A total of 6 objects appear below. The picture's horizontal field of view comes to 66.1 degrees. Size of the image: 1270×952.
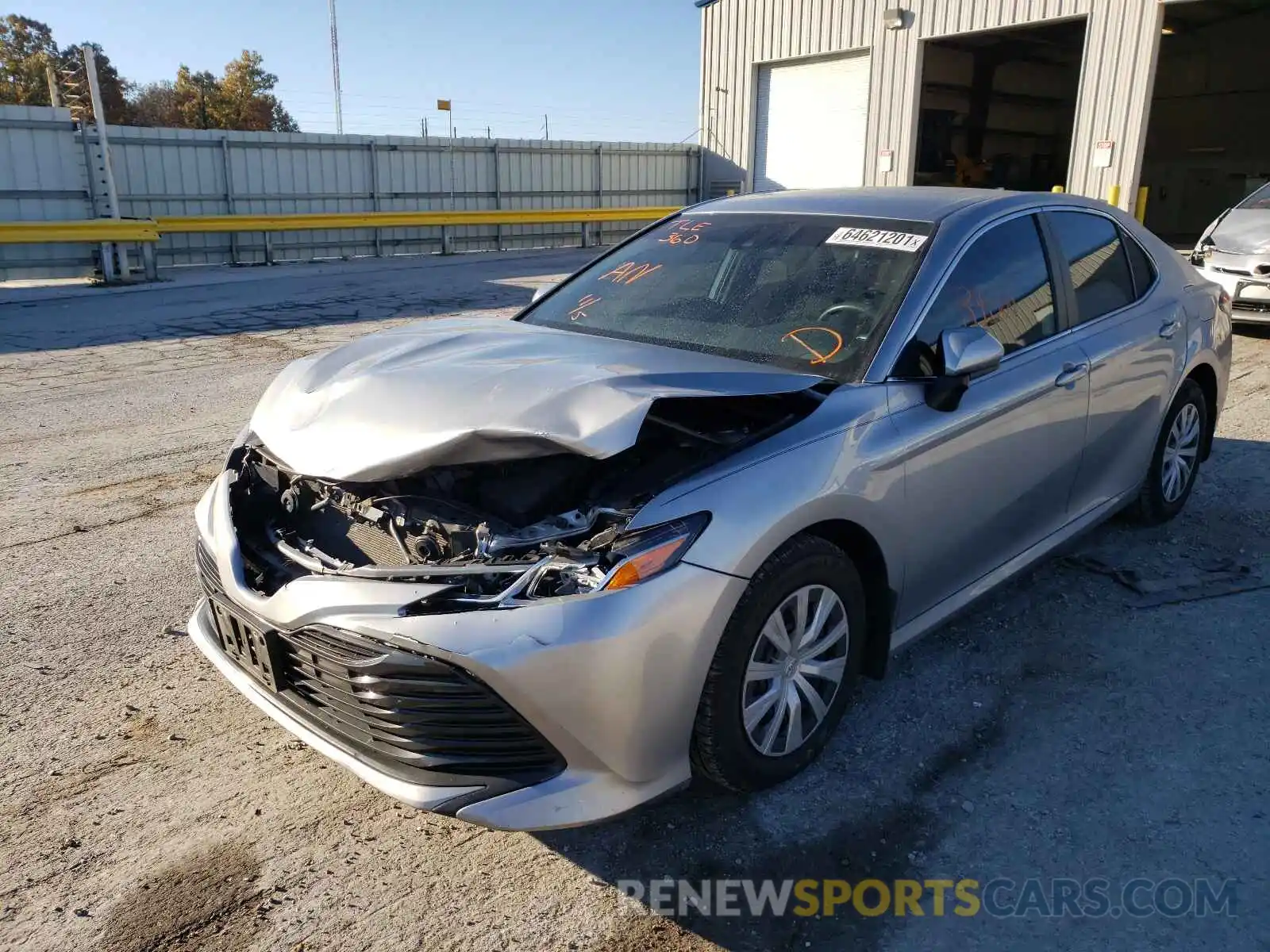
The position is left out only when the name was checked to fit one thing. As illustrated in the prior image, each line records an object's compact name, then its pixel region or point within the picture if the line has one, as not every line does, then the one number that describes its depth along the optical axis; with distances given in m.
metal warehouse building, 15.63
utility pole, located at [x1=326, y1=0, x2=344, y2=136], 44.62
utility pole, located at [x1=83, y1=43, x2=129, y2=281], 13.71
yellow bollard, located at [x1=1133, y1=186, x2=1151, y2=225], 16.39
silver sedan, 2.30
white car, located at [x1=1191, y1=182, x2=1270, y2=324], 9.50
